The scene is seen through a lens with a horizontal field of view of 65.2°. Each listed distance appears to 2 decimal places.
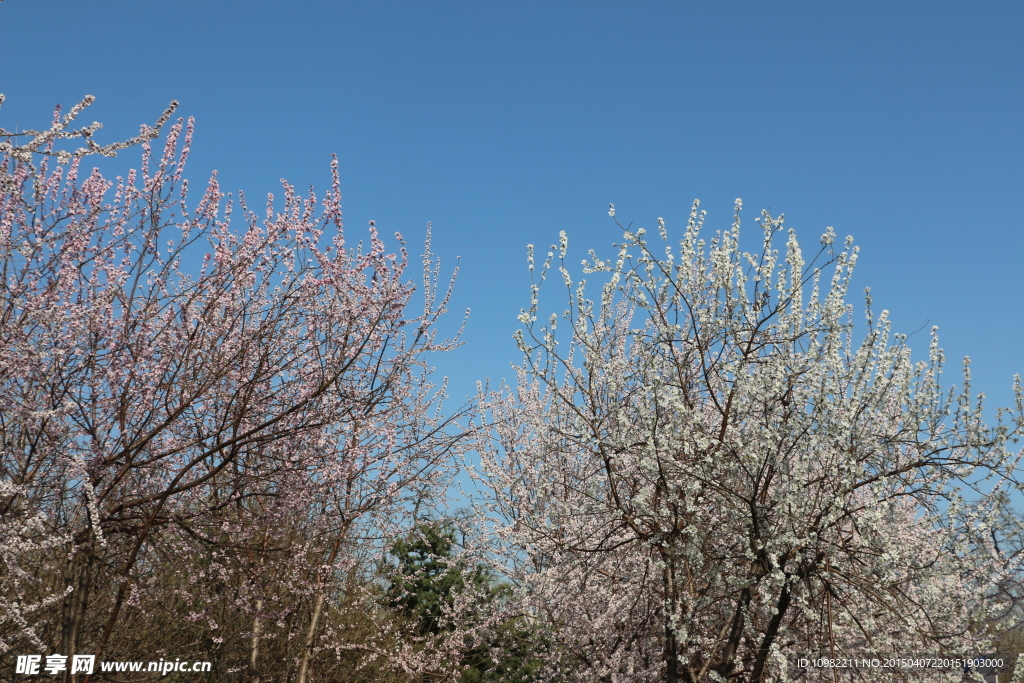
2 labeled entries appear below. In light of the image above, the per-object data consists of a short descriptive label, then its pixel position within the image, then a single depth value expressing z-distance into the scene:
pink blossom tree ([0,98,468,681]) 6.32
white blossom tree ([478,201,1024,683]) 5.81
